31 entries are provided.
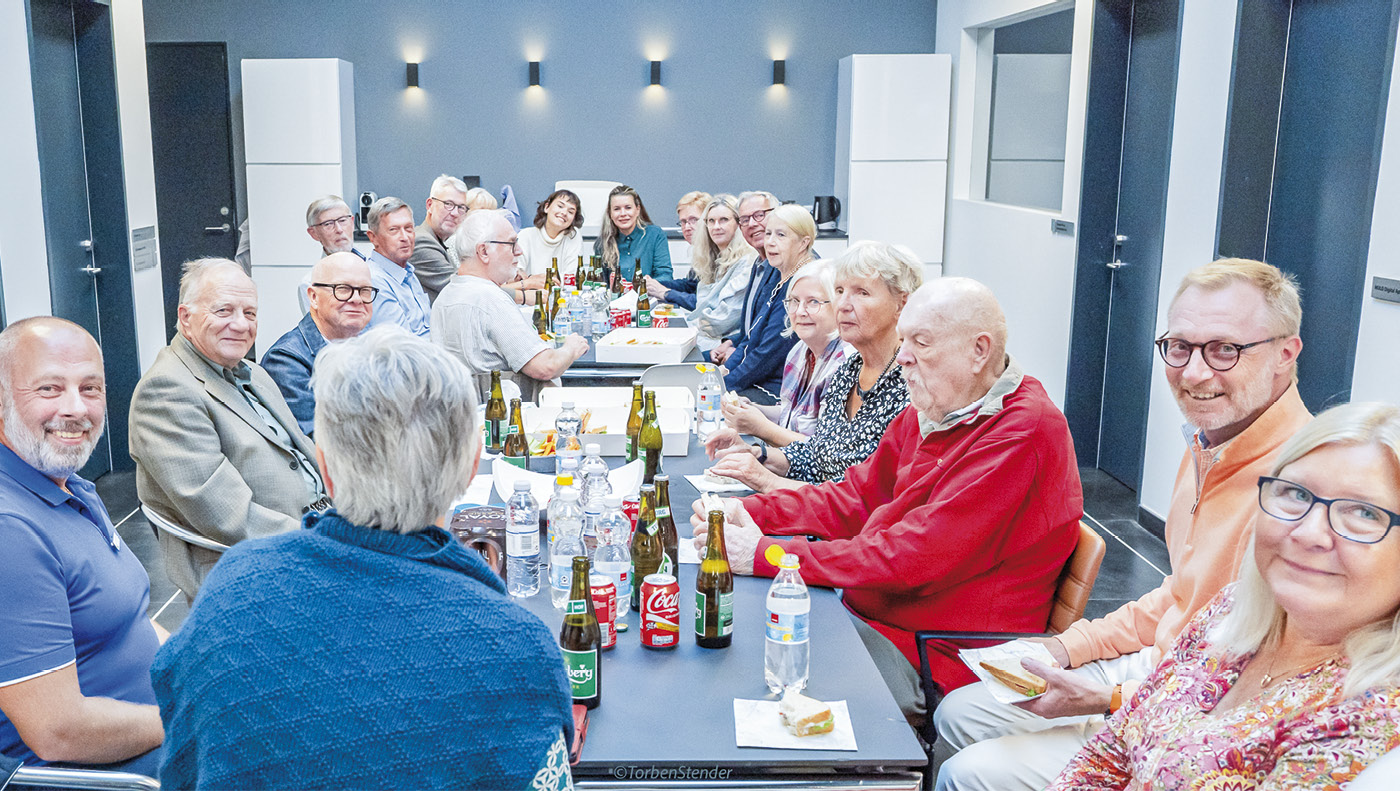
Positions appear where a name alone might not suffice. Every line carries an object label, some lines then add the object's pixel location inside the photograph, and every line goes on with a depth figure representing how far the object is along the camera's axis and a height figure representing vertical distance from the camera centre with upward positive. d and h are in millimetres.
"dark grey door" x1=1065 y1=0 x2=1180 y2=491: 5207 -144
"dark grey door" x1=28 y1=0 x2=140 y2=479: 5246 -8
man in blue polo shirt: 1678 -656
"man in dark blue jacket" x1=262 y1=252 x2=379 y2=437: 3305 -421
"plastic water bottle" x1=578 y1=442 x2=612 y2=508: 2452 -659
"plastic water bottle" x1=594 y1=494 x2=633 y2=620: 1973 -686
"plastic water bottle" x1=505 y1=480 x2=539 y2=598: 2188 -736
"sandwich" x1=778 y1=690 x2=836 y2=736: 1629 -782
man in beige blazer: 2527 -600
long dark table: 1575 -807
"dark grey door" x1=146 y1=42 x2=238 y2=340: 8430 +348
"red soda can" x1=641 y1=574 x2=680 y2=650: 1890 -729
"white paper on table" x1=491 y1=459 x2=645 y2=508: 2586 -691
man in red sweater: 2297 -680
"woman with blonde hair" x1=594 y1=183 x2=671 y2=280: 7211 -316
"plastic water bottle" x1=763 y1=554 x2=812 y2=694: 1758 -734
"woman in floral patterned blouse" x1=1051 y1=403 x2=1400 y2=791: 1305 -566
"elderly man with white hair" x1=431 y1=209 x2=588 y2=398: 4219 -483
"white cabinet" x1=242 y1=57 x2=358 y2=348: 8148 +284
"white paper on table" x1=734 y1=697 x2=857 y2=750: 1606 -804
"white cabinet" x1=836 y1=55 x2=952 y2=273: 8375 +410
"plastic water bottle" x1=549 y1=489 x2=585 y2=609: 2145 -703
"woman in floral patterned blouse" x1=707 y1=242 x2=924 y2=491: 2961 -541
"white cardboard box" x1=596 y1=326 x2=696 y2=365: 4867 -684
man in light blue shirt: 4621 -323
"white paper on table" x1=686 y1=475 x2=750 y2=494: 2903 -779
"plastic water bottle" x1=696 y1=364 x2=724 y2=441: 3643 -697
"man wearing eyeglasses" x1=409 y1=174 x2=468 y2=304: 5859 -218
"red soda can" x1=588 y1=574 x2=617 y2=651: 1917 -723
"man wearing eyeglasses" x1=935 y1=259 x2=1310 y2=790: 2010 -606
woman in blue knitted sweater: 1173 -508
